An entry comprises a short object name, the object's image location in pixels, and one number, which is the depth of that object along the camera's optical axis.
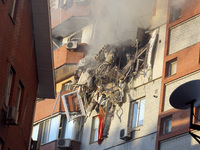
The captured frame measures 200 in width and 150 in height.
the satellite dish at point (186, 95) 12.95
